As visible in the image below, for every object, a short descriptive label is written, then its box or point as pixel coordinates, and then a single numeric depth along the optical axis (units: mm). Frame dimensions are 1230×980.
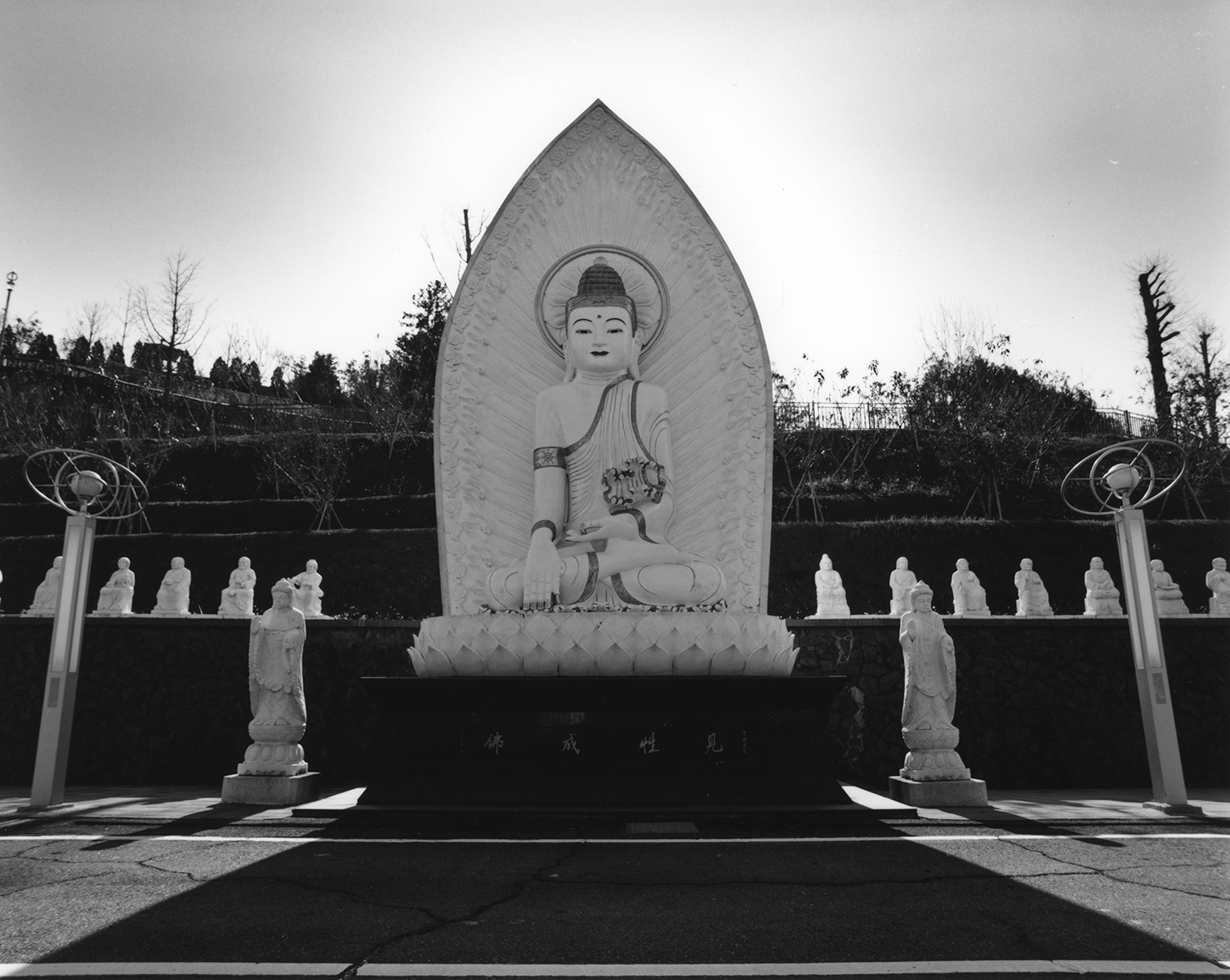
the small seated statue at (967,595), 9969
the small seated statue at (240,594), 10273
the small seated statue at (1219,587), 9922
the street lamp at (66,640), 6184
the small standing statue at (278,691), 6273
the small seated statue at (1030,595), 10198
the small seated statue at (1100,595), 9823
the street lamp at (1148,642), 6047
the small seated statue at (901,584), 10133
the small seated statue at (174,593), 10422
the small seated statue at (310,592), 10484
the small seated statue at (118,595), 10164
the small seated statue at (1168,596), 10070
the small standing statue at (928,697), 6148
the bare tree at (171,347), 24828
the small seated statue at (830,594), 10562
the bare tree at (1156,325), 23234
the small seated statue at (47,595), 10219
